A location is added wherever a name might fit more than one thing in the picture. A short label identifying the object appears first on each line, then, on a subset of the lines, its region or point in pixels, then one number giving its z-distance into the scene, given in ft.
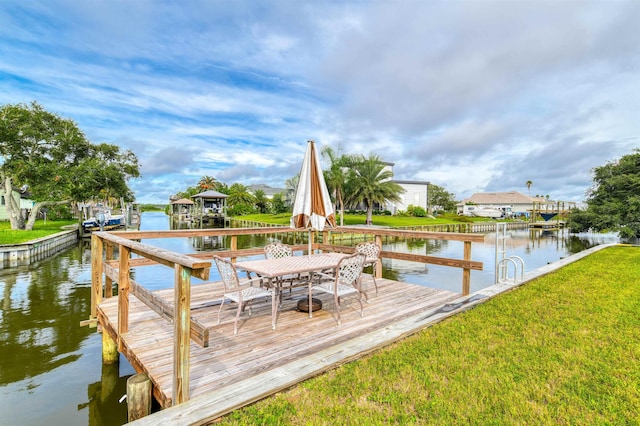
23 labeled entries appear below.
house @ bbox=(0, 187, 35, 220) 98.94
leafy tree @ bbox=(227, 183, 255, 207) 168.72
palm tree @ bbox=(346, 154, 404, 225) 101.60
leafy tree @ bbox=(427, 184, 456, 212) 200.03
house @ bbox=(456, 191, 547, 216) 219.61
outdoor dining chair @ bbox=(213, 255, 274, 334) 11.38
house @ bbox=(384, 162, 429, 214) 152.46
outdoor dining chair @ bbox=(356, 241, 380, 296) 16.87
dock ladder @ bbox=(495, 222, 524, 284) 20.16
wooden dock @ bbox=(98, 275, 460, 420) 8.31
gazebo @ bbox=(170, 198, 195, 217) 149.18
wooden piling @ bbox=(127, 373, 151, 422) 7.95
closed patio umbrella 15.69
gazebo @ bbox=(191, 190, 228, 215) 126.47
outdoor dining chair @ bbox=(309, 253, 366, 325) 12.53
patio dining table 12.02
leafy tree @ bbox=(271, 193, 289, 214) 145.18
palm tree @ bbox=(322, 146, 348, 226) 99.71
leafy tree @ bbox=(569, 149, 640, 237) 64.03
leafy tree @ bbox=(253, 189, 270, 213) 172.78
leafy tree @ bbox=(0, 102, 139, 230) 65.98
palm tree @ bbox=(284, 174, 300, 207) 137.49
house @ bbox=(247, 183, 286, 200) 239.09
